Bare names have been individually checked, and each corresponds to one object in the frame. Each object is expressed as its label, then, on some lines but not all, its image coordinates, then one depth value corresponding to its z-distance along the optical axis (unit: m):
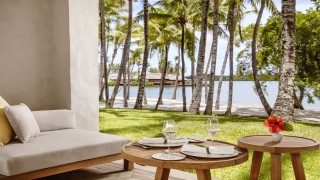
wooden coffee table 2.21
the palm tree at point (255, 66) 12.81
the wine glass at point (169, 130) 2.47
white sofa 3.05
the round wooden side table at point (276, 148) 2.60
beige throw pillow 3.55
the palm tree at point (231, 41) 14.19
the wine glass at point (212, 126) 2.55
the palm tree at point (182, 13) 16.38
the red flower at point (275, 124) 2.77
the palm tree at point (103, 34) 15.05
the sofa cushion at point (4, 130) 3.46
